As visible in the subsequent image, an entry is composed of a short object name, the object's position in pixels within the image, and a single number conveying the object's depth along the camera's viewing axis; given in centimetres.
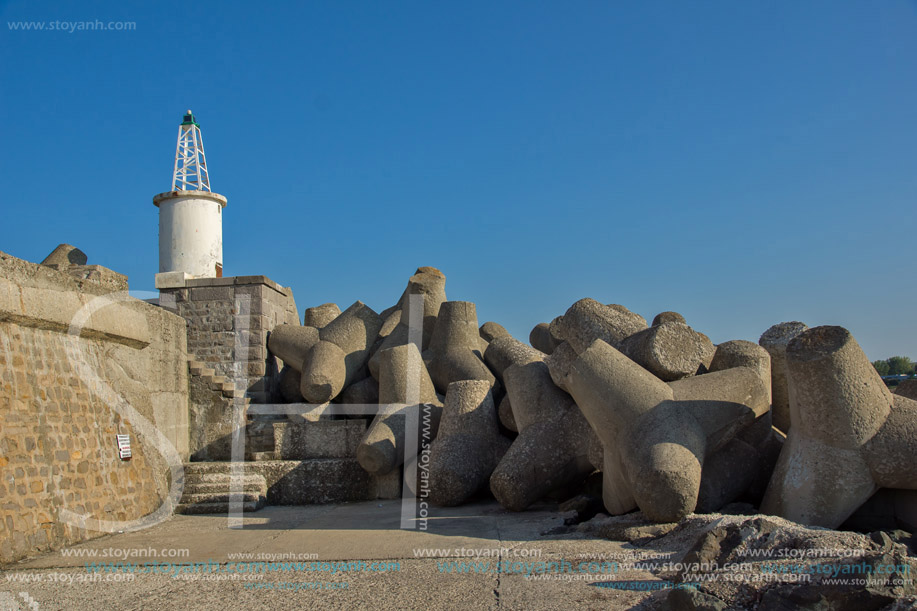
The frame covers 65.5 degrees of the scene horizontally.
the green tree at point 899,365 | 3880
